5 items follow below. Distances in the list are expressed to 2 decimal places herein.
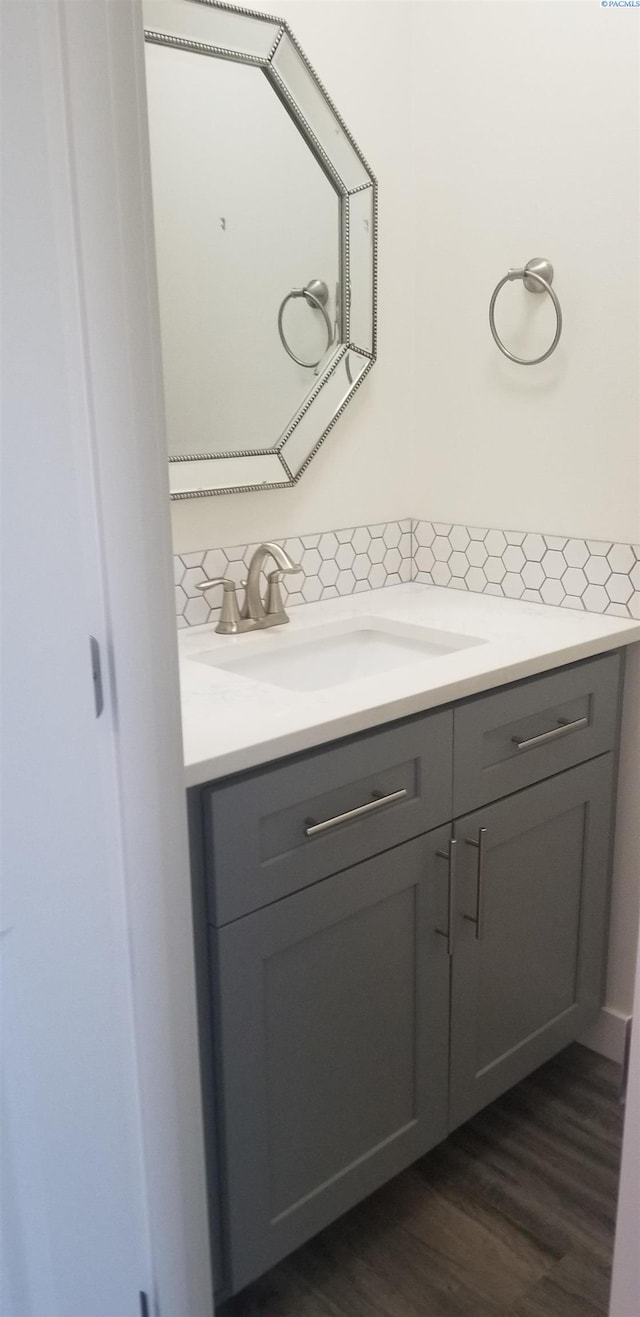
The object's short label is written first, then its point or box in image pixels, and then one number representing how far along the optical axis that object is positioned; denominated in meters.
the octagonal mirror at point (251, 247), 1.66
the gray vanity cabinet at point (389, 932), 1.30
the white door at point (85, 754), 0.90
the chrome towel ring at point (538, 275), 1.86
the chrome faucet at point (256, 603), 1.77
